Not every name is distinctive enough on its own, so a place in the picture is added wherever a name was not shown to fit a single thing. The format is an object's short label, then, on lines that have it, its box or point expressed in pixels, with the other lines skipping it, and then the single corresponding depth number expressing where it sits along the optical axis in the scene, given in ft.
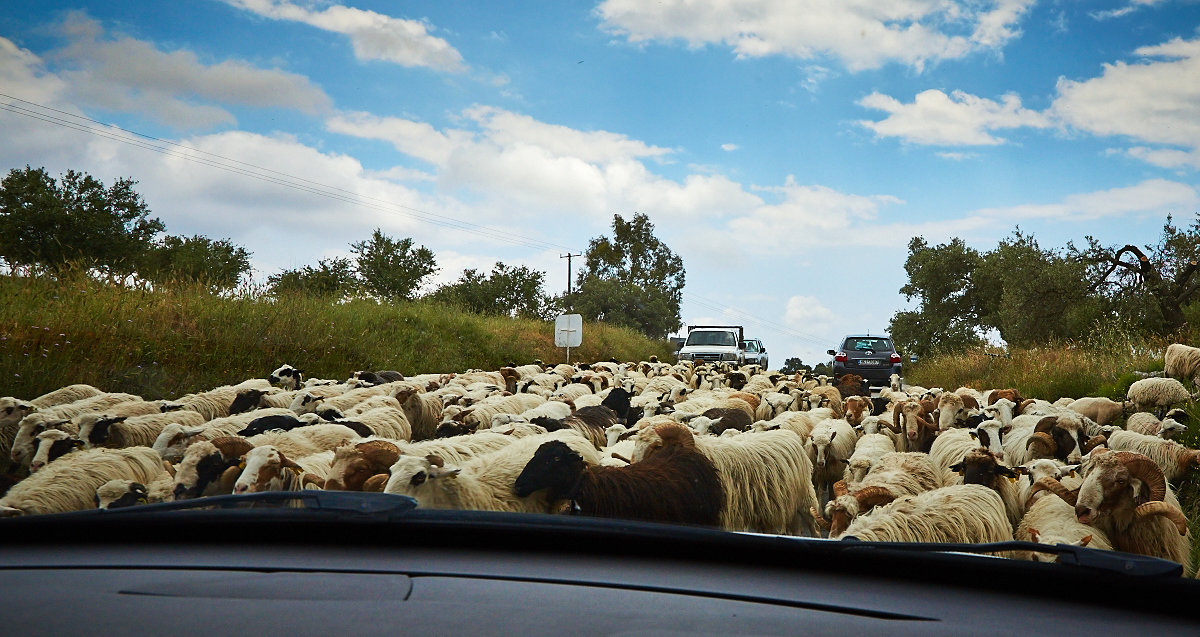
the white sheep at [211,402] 27.71
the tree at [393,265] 133.28
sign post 78.74
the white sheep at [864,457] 20.47
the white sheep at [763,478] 18.35
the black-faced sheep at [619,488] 14.65
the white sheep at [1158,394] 33.86
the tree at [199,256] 112.06
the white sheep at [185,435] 19.67
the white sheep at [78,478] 15.42
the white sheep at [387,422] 25.23
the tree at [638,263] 205.57
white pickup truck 84.33
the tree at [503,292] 146.72
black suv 69.26
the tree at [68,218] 81.51
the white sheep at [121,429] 21.22
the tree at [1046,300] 80.69
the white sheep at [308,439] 19.04
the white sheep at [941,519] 13.76
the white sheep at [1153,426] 26.27
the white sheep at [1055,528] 14.11
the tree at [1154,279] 76.33
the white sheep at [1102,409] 34.30
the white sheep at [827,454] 23.44
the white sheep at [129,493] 15.33
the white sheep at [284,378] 37.63
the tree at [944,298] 140.46
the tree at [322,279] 69.36
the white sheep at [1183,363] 38.70
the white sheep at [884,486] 15.49
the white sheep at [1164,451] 21.65
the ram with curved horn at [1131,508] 15.01
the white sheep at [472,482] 14.11
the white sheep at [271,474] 15.29
